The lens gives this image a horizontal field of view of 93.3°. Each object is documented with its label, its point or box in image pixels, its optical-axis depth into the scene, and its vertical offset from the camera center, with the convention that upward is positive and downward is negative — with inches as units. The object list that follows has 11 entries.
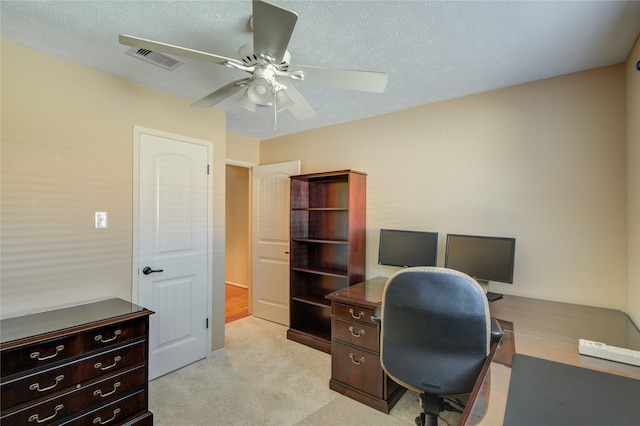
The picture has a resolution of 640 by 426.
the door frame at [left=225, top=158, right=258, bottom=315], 161.5 -7.3
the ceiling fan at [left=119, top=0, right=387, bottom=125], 45.7 +27.8
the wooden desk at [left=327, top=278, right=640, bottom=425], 41.4 -24.9
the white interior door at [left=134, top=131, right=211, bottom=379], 99.8 -11.8
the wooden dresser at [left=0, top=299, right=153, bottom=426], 59.9 -34.1
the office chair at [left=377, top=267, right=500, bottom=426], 53.8 -21.7
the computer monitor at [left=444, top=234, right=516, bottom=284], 85.7 -12.4
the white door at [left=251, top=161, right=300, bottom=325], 149.7 -14.2
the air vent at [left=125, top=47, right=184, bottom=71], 77.7 +41.3
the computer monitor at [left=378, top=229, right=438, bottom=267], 102.7 -11.9
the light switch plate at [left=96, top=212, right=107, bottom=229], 88.4 -2.2
